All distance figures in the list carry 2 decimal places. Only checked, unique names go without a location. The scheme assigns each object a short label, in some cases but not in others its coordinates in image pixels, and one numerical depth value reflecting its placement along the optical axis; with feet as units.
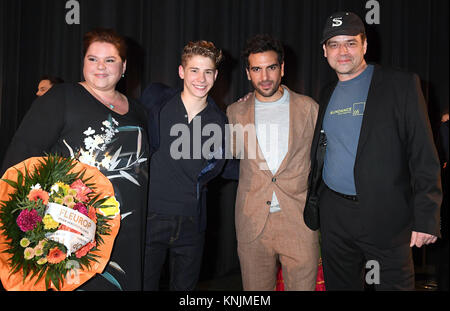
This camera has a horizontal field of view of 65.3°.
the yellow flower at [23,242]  4.30
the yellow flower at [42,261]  4.44
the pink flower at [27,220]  4.27
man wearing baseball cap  5.94
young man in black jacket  6.94
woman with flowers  5.55
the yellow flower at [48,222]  4.38
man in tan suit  7.35
